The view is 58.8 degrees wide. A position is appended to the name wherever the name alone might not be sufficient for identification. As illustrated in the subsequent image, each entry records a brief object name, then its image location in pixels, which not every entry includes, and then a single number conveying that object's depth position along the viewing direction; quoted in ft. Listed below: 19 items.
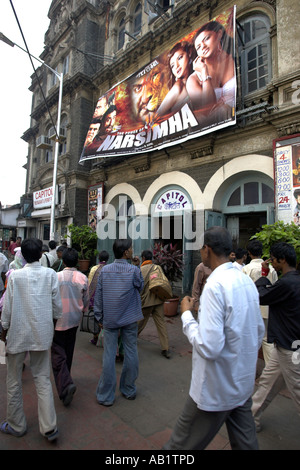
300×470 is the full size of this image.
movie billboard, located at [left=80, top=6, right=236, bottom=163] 23.80
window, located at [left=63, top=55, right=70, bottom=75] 48.76
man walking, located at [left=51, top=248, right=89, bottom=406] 10.00
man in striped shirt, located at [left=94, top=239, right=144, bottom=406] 10.07
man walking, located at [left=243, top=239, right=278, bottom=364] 11.67
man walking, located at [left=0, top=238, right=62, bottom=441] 8.09
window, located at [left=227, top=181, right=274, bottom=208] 24.18
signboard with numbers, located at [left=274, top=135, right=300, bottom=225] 20.02
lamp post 37.00
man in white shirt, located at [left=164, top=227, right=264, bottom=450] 5.30
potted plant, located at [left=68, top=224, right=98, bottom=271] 36.01
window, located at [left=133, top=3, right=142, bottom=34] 38.32
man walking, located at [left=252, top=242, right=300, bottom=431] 7.79
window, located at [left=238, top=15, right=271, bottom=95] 24.39
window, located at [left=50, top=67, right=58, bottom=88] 53.67
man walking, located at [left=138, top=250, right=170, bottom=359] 14.58
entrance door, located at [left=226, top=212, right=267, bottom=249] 26.04
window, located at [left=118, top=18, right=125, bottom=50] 41.06
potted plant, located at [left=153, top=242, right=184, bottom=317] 22.99
